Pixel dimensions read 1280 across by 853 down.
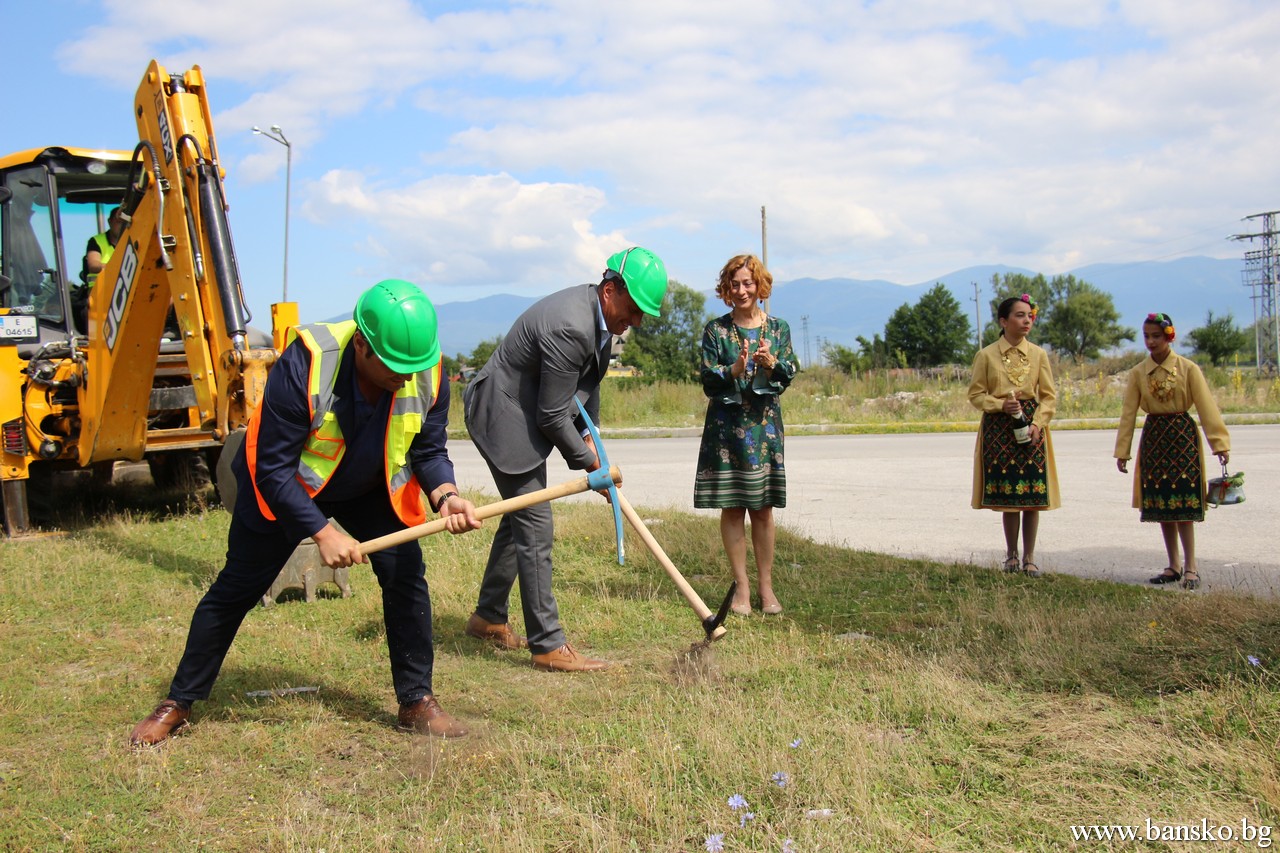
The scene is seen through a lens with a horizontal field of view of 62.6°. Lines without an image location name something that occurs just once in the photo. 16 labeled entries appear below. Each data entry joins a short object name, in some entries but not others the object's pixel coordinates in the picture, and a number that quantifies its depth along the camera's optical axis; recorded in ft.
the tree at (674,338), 176.55
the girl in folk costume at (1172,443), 21.98
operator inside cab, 31.22
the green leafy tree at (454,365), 162.24
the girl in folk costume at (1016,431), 22.76
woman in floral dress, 19.99
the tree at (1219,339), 171.22
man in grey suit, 16.19
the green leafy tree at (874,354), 138.82
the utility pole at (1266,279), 174.81
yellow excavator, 24.26
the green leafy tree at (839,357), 140.33
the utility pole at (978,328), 208.90
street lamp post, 104.53
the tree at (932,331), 185.26
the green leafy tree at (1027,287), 265.54
